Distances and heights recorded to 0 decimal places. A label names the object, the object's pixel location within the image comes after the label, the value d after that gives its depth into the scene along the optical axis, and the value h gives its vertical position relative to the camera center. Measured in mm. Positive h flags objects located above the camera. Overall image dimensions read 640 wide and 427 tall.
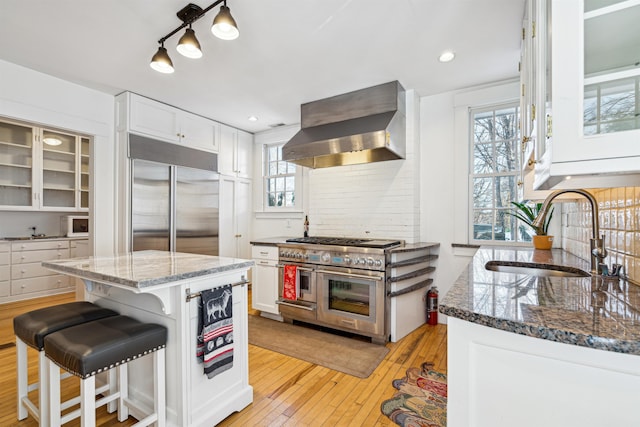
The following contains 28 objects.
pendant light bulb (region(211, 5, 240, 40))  1666 +1086
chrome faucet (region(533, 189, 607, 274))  1314 -139
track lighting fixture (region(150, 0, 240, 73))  1676 +1094
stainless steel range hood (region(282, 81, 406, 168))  2850 +876
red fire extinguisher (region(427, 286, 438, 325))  3224 -1058
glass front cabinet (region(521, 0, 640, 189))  735 +331
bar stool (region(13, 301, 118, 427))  1542 -631
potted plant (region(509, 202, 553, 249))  2496 -55
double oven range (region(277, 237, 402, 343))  2732 -718
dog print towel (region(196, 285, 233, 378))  1613 -676
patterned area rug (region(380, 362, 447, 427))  1722 -1225
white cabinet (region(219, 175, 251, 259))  4480 -53
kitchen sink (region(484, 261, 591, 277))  1681 -345
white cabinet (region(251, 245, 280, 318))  3410 -807
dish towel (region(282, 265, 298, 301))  3160 -760
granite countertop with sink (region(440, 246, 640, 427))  681 -379
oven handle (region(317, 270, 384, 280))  2721 -605
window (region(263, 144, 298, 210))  4613 +528
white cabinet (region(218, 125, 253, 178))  4461 +971
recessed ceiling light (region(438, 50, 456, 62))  2559 +1403
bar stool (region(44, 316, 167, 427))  1270 -650
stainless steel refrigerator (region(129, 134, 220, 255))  3406 +202
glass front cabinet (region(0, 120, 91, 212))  4203 +669
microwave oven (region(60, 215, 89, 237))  4645 -207
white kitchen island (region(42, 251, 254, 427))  1539 -585
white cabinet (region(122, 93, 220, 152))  3354 +1155
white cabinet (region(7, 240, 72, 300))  4121 -815
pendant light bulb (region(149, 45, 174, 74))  2020 +1054
